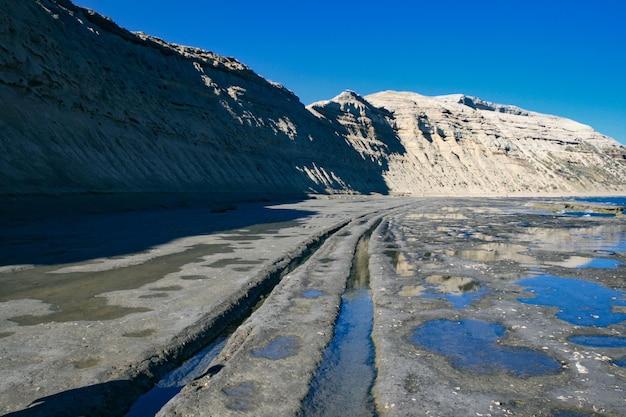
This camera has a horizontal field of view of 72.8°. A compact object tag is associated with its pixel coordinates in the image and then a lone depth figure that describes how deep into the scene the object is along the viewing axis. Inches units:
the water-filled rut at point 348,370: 146.9
